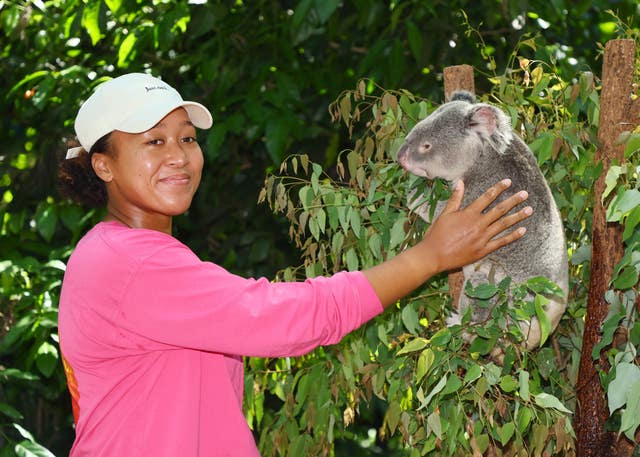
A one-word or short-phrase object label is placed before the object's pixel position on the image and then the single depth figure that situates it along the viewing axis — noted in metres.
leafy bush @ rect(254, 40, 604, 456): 1.84
